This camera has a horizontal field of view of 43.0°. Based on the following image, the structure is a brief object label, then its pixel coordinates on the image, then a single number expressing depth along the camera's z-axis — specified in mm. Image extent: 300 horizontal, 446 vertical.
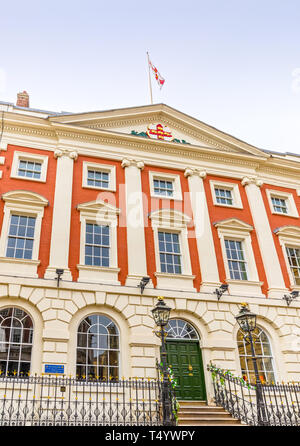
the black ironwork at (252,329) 11668
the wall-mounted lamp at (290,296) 17703
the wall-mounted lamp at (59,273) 14930
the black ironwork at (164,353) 10727
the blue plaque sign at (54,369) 13484
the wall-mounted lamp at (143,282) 15750
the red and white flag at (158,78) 23297
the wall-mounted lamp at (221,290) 16625
